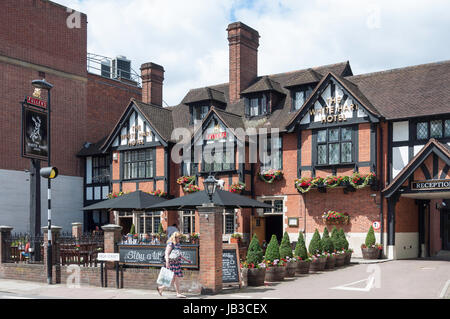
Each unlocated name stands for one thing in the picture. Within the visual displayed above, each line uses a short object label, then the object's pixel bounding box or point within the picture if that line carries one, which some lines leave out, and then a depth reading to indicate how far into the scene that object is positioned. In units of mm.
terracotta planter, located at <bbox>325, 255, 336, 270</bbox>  19531
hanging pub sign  18562
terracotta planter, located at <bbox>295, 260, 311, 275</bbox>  18006
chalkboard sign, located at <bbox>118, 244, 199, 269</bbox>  14562
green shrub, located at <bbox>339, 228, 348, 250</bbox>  21256
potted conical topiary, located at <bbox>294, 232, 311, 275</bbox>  18016
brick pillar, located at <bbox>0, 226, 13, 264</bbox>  18938
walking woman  13586
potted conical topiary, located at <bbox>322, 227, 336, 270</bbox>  19578
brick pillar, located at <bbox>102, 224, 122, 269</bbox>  16109
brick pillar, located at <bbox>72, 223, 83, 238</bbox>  31277
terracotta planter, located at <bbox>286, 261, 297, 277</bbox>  17266
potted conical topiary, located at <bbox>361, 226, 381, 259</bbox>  23047
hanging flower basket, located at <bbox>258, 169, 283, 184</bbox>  26812
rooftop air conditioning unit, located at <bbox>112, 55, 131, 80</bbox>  43188
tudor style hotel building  23500
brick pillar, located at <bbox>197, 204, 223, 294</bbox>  14172
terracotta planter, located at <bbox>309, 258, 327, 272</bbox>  18734
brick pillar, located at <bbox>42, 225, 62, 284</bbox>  17188
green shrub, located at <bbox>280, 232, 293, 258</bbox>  17750
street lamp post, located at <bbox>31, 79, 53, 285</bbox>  17156
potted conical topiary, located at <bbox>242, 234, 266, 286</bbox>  15539
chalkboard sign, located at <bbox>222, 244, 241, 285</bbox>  15172
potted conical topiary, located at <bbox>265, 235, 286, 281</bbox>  16281
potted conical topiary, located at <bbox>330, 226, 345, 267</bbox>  20344
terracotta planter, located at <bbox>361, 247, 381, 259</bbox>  23031
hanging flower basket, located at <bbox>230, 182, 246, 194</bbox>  26766
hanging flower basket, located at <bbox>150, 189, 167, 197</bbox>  29797
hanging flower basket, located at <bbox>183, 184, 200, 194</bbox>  28438
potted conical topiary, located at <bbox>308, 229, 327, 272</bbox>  18781
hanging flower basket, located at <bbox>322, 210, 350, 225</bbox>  24594
